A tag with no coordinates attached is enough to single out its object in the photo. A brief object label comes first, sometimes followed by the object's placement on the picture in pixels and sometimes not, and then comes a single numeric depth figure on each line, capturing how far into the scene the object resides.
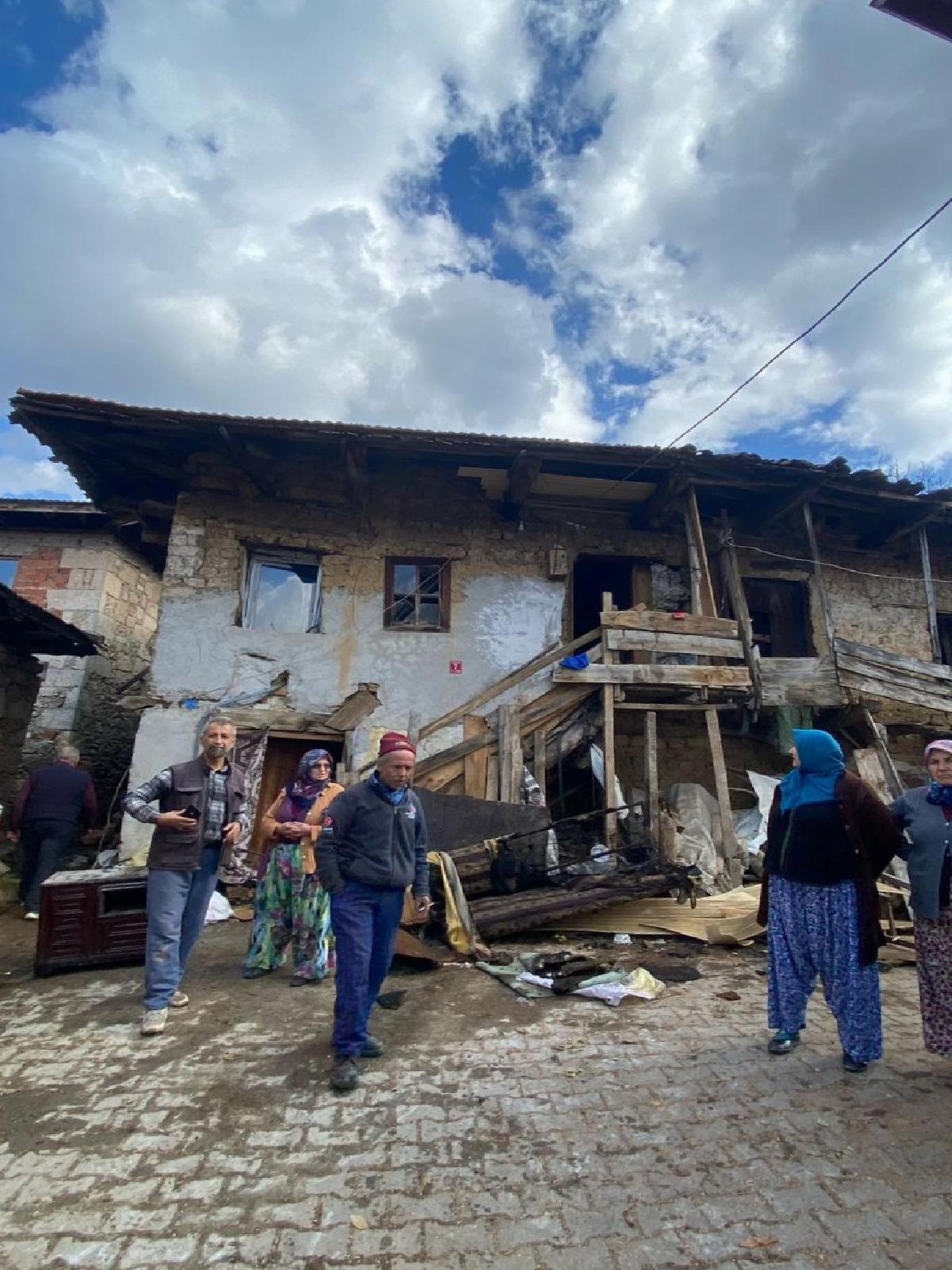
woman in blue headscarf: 3.27
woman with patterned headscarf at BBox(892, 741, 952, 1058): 3.28
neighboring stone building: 11.55
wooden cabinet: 4.82
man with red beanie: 3.33
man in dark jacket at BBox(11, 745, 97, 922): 6.64
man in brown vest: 3.93
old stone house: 8.52
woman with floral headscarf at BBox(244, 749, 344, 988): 4.74
